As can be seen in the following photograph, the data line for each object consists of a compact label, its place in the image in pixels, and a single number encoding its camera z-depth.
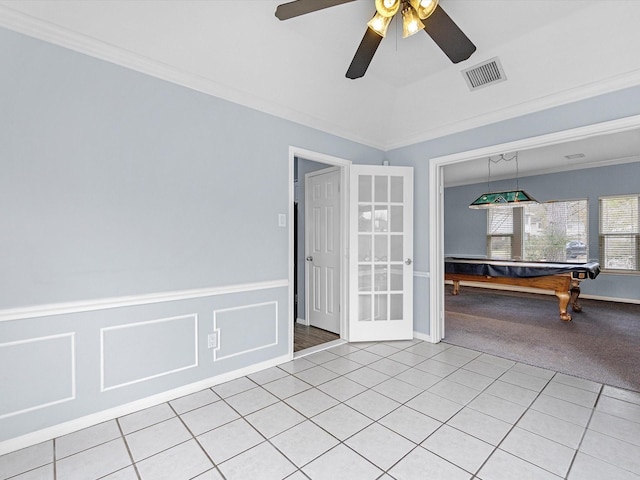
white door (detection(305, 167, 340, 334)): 4.13
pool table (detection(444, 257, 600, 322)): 4.67
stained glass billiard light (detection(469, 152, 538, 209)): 5.45
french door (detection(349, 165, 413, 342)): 3.84
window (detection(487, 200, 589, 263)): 6.67
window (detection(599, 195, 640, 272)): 6.04
